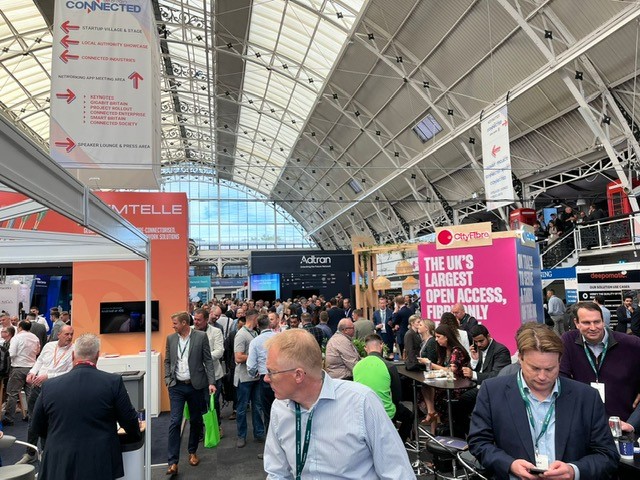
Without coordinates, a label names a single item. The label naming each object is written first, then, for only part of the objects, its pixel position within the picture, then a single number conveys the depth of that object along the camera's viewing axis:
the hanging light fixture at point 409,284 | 13.33
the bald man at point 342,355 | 4.86
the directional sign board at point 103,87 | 5.36
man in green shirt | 3.90
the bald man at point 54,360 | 4.57
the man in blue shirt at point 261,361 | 5.23
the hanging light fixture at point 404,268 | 12.88
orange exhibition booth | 7.43
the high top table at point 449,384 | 4.34
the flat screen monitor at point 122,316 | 7.44
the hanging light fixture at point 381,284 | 12.89
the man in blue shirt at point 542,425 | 1.82
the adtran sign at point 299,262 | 19.48
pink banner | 7.07
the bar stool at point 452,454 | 2.83
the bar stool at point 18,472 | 2.87
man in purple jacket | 2.72
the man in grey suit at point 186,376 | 4.61
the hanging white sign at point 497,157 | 8.97
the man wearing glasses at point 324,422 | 1.45
